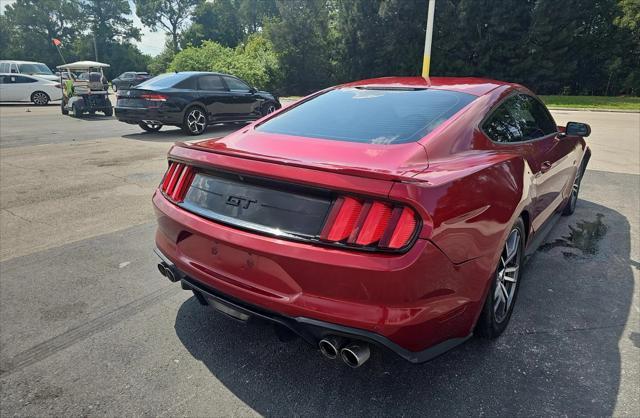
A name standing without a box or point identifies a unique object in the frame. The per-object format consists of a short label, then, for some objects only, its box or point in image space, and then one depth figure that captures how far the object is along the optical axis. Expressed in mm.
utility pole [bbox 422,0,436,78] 15495
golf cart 14695
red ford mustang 1765
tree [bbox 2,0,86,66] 64750
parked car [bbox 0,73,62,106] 19766
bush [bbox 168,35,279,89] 30625
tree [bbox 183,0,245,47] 71562
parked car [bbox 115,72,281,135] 10242
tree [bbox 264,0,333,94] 34594
